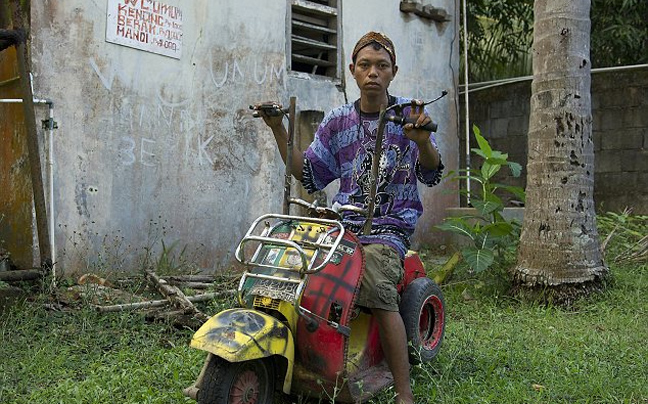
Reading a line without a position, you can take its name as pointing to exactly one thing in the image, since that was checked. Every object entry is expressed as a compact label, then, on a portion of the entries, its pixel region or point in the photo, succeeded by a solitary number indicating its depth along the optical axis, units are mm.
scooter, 2975
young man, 3377
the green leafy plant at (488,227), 6250
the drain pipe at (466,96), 9680
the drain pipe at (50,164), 5809
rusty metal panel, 5918
